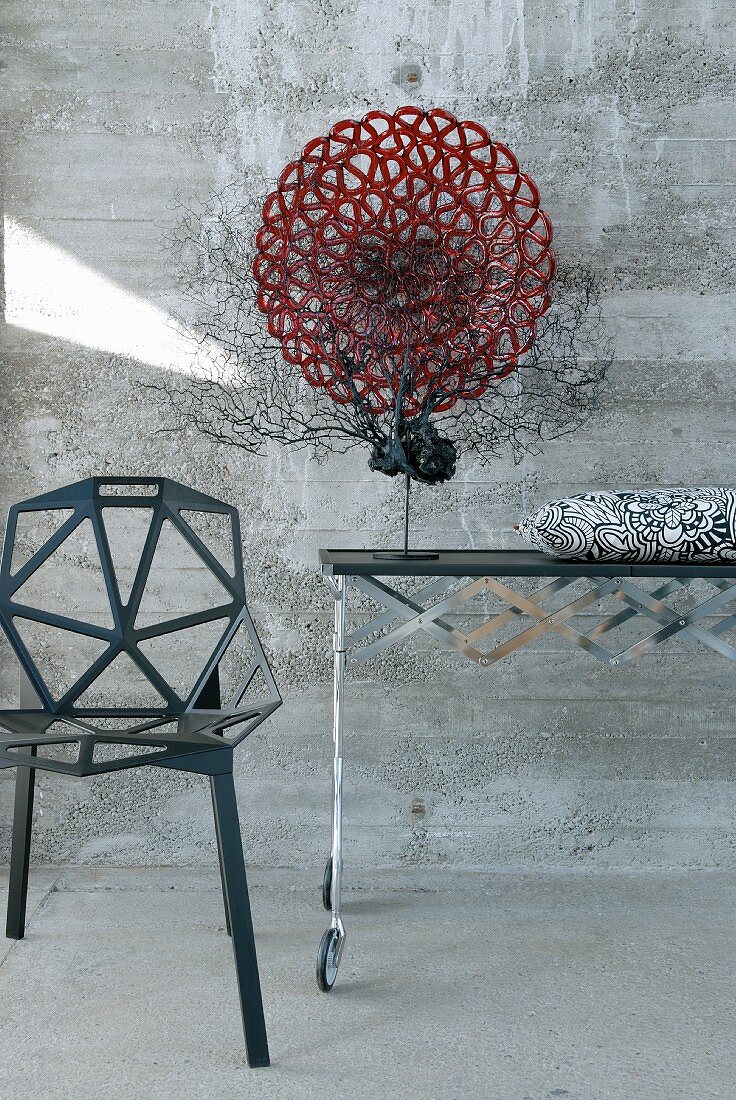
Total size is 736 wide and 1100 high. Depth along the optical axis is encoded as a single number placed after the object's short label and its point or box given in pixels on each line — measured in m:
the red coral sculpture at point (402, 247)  2.06
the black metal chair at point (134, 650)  1.47
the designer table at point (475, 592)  1.72
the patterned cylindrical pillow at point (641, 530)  1.74
